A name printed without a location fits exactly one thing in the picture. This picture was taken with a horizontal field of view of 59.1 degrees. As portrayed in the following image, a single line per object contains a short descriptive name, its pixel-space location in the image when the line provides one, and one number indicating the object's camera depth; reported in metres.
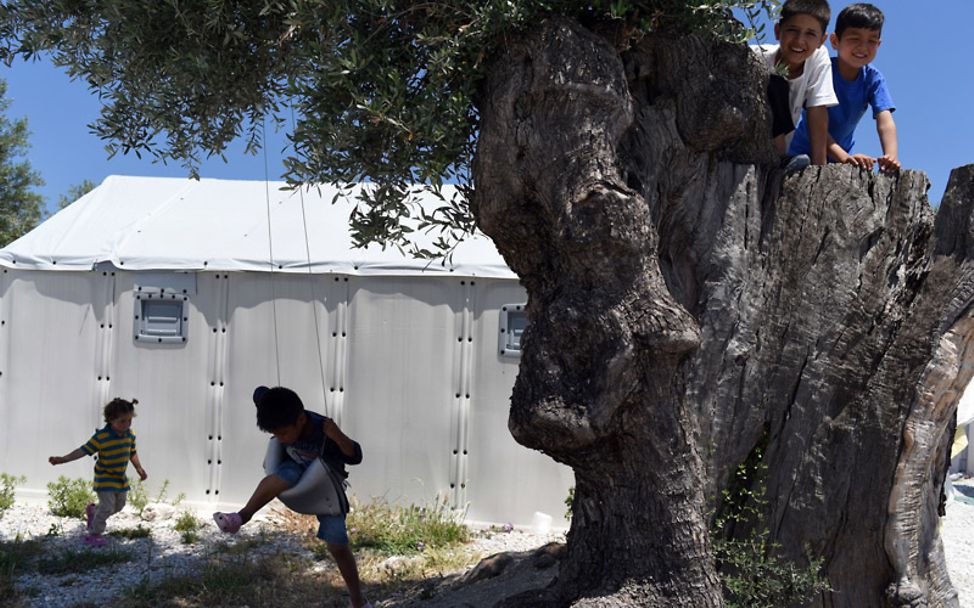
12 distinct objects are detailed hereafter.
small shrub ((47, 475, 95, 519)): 8.45
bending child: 5.04
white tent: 8.55
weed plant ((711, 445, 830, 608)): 4.18
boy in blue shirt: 4.54
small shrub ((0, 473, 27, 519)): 8.52
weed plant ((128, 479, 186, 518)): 8.47
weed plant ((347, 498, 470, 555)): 7.71
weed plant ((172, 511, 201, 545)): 7.94
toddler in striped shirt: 7.52
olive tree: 3.65
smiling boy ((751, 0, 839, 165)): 4.34
